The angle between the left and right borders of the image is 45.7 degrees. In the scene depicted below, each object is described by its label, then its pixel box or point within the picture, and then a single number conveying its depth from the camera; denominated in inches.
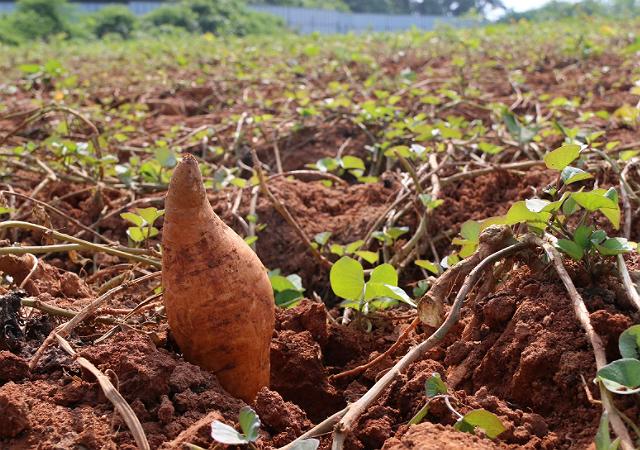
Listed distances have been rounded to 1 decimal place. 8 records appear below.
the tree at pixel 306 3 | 905.7
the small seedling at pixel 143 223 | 21.9
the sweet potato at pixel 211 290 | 16.5
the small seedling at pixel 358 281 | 18.9
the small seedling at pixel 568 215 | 16.2
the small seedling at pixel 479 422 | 14.0
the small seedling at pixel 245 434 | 12.9
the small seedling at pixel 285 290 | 23.9
